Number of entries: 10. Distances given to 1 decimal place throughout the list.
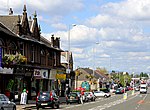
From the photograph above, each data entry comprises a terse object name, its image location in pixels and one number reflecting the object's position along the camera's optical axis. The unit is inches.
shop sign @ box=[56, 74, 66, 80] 2533.2
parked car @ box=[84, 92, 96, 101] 2335.8
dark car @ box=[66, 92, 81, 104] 1894.7
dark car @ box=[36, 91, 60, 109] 1408.7
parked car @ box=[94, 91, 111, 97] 3131.6
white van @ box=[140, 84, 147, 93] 4271.7
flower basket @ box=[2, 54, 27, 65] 1570.1
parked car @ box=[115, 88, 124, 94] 4142.0
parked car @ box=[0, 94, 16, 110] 920.3
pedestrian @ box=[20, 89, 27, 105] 1572.3
